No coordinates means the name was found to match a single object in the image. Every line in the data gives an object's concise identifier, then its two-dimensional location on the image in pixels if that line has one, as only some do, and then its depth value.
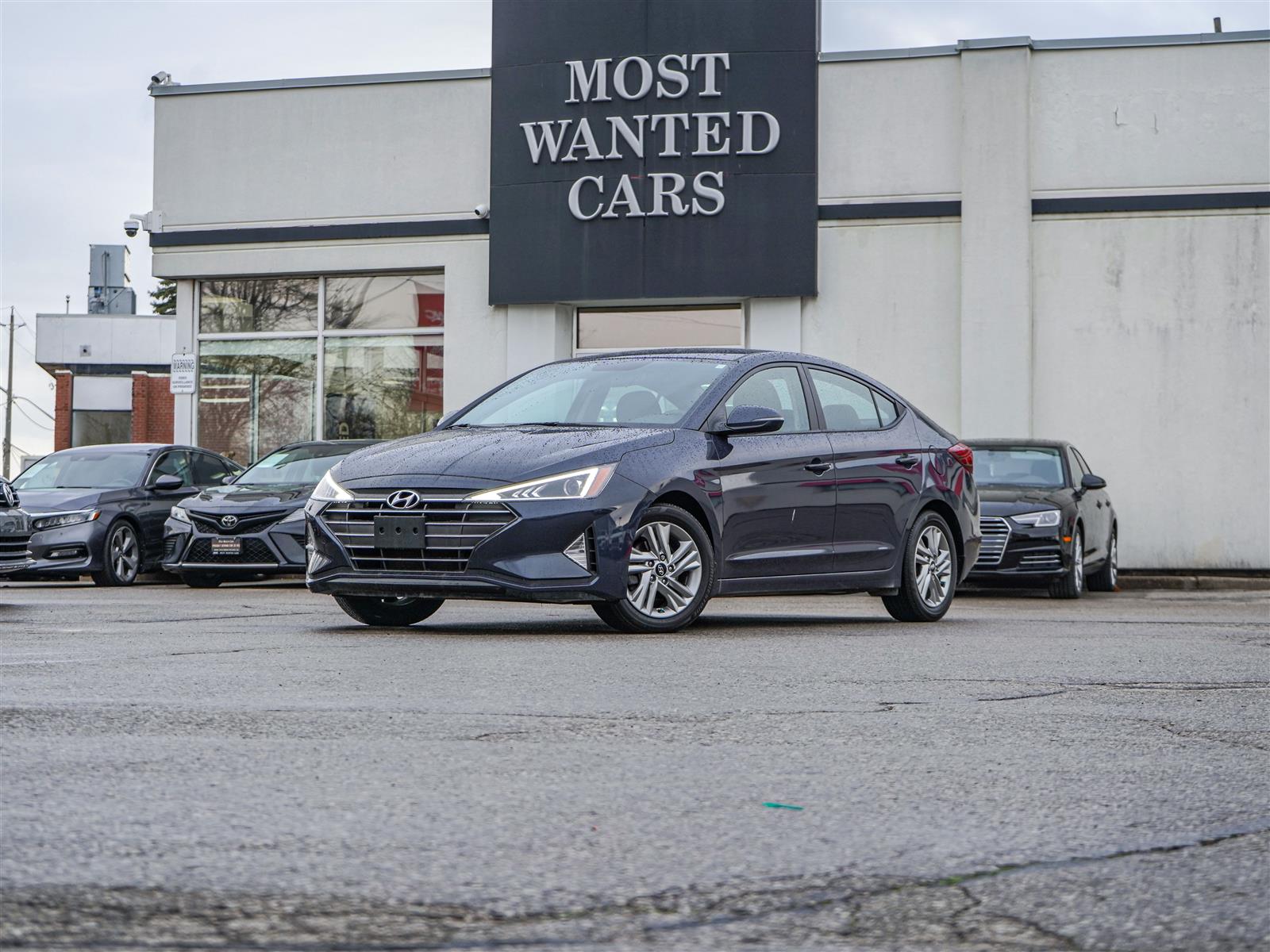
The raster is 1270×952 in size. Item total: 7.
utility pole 66.31
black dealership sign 21.42
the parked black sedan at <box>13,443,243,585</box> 17.08
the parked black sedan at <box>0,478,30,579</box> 12.11
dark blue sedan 8.91
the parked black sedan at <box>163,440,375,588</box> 16.06
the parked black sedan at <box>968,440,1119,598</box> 15.69
